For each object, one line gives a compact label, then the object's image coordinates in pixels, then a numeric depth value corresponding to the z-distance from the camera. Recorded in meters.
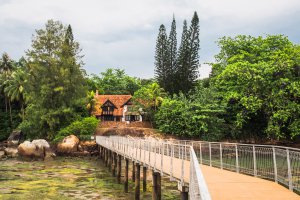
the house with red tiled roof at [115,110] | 66.56
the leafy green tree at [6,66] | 67.62
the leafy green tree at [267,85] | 38.88
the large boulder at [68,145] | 44.84
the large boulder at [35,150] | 41.44
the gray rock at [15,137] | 56.84
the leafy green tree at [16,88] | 60.36
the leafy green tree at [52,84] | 49.59
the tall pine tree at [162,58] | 61.82
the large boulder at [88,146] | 46.28
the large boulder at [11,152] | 46.00
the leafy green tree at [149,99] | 53.28
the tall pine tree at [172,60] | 59.91
